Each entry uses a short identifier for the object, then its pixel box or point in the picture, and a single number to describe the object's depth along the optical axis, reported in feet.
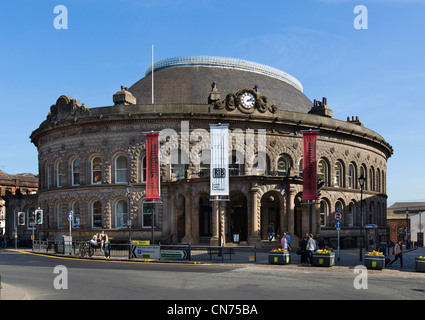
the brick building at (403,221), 263.18
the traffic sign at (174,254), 94.47
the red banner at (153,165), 127.65
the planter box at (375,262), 81.61
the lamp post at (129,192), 109.75
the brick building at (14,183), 291.79
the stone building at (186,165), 126.11
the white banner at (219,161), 111.65
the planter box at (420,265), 81.00
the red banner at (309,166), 123.24
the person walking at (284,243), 98.12
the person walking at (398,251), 89.76
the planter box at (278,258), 87.97
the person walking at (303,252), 89.51
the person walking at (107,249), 100.63
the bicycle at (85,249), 104.33
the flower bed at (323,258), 84.91
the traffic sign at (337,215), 94.51
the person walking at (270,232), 121.80
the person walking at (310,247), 88.63
